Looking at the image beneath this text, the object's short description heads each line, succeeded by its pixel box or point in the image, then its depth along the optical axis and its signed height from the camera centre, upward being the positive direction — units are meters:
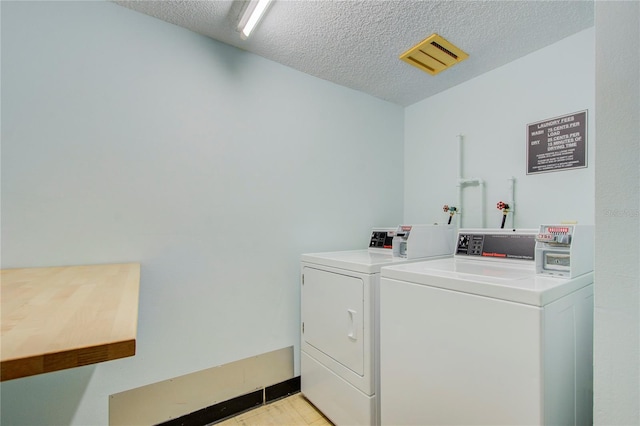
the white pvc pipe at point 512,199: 2.07 +0.09
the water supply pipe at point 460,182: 2.36 +0.24
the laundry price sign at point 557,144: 1.75 +0.44
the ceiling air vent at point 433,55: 1.83 +1.07
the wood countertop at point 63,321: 0.57 -0.28
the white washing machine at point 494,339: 0.93 -0.48
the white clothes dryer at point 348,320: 1.53 -0.64
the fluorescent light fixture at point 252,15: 1.45 +1.05
